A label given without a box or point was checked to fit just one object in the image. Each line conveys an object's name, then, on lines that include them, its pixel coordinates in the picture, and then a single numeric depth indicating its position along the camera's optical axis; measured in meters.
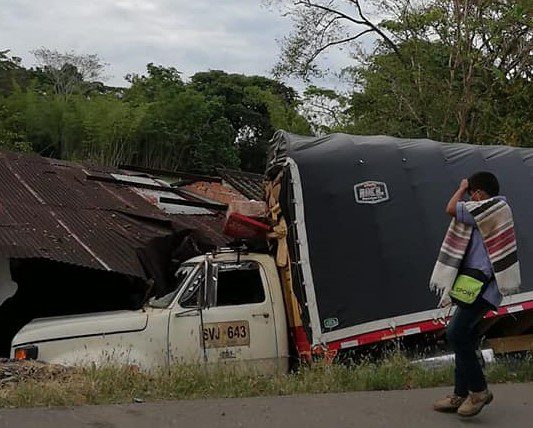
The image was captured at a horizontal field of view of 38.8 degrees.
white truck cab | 8.12
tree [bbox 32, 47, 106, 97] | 44.16
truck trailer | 8.21
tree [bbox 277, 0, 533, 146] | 16.70
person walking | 4.93
